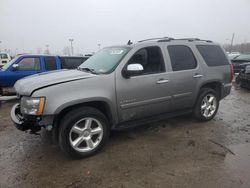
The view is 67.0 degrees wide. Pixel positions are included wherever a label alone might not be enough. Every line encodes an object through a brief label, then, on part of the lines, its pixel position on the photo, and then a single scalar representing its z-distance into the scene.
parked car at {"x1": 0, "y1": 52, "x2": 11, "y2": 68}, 17.49
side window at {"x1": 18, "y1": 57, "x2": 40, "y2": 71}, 6.67
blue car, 6.27
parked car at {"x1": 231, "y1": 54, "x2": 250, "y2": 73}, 11.48
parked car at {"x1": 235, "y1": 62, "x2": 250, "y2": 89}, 7.88
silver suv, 2.80
